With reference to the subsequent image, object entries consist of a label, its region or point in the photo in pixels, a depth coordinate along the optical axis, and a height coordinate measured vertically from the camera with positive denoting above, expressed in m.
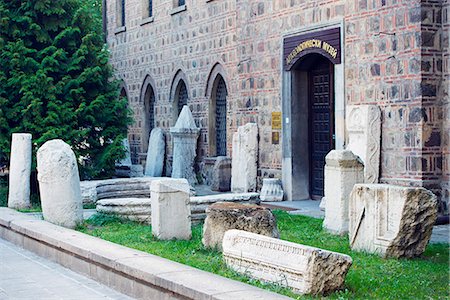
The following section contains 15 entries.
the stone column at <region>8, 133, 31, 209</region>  13.98 -0.36
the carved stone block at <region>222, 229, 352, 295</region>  6.96 -1.05
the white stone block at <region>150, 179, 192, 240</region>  10.20 -0.76
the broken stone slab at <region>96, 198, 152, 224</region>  12.18 -0.91
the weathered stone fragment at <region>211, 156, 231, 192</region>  18.55 -0.62
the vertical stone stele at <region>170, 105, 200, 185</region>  20.75 +0.11
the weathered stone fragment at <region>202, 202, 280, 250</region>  9.11 -0.84
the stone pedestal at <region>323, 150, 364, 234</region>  10.95 -0.50
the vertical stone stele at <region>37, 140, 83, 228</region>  11.49 -0.53
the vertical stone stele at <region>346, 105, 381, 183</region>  13.29 +0.09
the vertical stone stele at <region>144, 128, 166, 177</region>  23.20 -0.15
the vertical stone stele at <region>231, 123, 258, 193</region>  17.28 -0.20
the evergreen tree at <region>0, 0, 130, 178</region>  16.22 +1.39
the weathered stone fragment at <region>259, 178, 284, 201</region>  16.22 -0.87
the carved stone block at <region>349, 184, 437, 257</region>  8.82 -0.82
